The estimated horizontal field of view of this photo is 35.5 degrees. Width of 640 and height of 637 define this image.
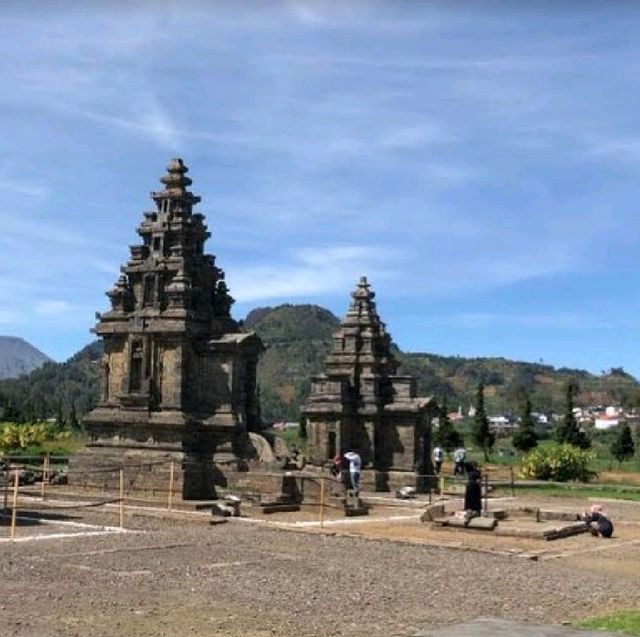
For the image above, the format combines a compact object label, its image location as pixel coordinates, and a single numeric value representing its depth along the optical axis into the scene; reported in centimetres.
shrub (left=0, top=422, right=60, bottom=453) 5291
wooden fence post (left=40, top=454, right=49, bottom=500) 2762
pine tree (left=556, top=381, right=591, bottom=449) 6178
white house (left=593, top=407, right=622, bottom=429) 15527
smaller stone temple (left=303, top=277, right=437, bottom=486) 3959
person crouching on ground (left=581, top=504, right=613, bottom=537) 2286
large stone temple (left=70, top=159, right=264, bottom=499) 3100
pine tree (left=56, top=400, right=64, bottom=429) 7614
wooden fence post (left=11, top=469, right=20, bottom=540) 1858
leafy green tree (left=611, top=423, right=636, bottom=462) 6141
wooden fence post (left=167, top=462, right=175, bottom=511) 2591
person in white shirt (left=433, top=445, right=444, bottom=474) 4441
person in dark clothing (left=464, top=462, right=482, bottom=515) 2336
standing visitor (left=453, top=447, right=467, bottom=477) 4594
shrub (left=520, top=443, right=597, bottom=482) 4731
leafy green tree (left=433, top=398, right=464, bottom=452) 6300
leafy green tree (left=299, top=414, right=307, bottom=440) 6854
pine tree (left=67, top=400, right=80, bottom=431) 8085
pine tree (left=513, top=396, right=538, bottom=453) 6494
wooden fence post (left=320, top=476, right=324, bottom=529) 2370
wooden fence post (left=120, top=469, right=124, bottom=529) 2159
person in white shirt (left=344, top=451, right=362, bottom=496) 3044
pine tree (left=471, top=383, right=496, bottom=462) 6619
